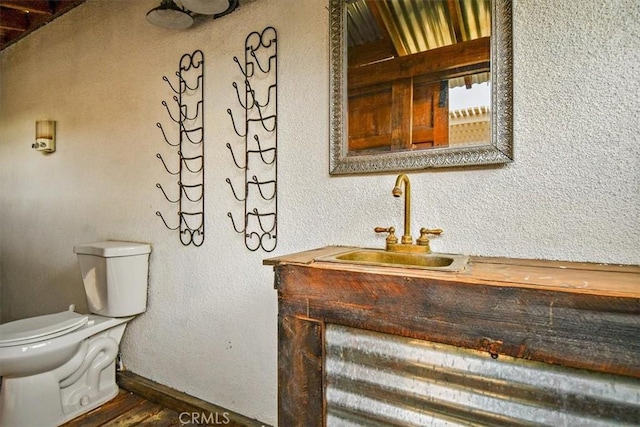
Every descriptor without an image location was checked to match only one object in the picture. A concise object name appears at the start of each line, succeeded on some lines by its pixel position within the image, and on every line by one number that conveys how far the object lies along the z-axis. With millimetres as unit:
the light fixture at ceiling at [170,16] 1582
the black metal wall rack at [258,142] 1515
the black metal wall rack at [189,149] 1734
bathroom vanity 673
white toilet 1515
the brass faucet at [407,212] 1165
